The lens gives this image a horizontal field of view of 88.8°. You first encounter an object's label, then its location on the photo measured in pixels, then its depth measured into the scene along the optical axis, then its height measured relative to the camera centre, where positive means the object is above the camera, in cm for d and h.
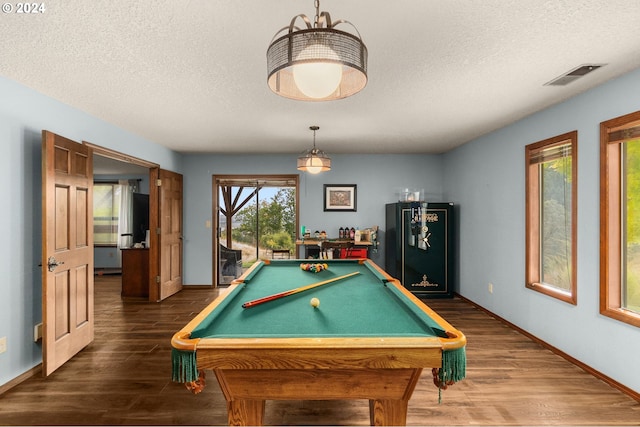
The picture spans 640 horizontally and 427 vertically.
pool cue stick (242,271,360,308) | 192 -53
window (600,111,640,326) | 246 -7
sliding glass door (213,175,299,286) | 774 -15
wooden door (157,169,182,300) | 484 -29
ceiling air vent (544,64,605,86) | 230 +102
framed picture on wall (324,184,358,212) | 575 +29
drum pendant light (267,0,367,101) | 114 +57
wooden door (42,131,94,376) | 256 -29
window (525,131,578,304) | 297 -4
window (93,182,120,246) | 741 +9
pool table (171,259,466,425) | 131 -58
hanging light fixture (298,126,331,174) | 368 +58
